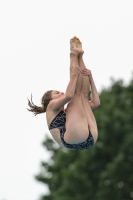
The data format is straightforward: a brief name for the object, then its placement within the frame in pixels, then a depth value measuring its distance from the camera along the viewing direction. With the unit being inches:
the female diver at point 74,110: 602.2
